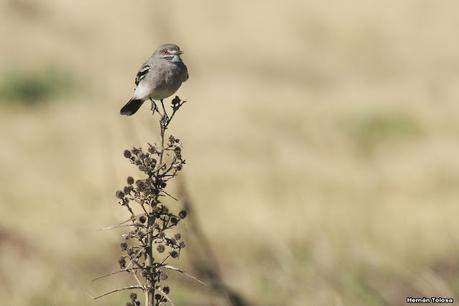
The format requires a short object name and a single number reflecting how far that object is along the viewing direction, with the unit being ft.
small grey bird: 32.54
